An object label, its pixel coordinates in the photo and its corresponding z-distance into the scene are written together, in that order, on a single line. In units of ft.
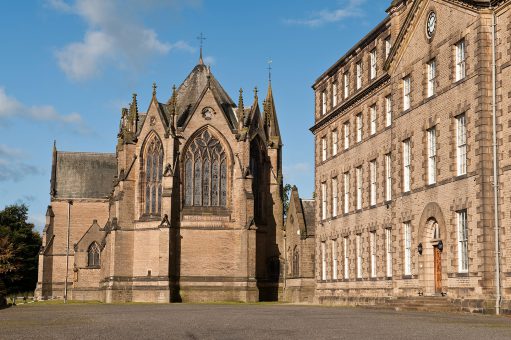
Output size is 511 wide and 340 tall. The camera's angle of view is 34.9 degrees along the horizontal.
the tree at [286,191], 345.49
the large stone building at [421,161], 98.27
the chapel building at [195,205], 205.57
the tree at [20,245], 301.80
